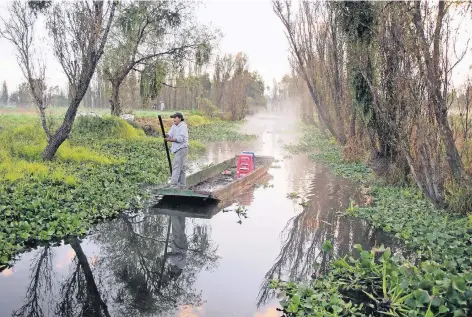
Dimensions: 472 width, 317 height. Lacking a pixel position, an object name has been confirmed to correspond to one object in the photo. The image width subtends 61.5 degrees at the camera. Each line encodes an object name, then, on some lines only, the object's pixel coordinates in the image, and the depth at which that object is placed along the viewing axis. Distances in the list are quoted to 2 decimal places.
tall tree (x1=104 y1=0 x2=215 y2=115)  20.06
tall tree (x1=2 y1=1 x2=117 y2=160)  11.25
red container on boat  12.09
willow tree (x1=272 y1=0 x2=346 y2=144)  17.12
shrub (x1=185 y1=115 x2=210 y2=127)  32.94
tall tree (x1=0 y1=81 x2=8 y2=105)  60.35
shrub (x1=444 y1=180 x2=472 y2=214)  7.33
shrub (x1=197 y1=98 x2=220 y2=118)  41.94
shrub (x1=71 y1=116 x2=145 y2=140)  17.34
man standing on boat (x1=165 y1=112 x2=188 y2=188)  9.11
